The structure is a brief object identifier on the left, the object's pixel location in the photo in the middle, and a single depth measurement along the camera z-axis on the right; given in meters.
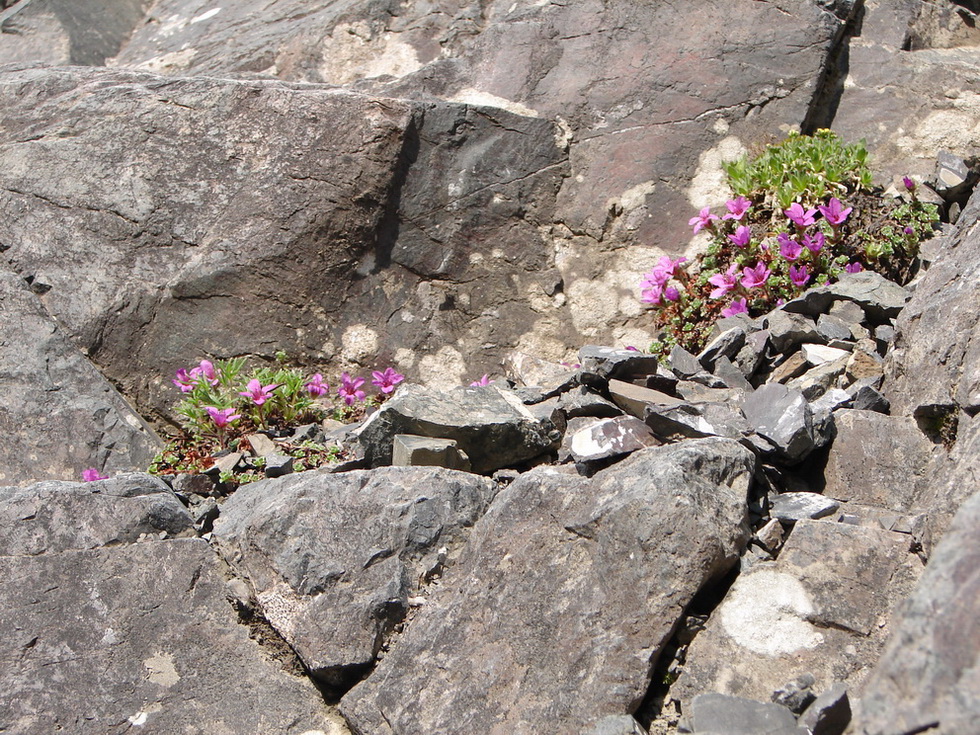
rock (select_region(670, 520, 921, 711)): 2.55
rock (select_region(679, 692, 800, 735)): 2.32
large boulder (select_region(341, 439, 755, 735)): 2.68
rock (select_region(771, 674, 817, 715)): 2.39
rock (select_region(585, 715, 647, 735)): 2.47
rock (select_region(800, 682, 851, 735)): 2.24
